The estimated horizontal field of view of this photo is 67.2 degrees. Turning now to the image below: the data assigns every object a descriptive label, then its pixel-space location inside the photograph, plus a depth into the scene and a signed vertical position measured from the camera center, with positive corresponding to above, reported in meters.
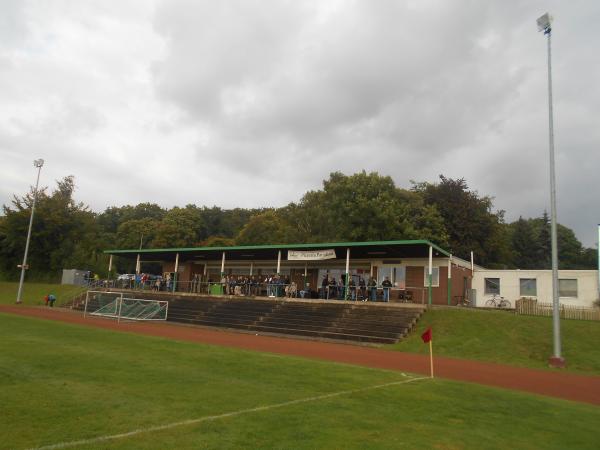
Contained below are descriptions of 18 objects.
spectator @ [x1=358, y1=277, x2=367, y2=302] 24.63 +0.26
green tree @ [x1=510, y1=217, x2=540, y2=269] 58.91 +7.84
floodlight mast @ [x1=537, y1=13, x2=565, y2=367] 15.17 +3.39
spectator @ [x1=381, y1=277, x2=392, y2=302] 23.86 +0.50
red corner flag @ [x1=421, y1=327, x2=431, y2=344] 10.70 -0.82
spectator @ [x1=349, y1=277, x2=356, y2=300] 24.70 +0.25
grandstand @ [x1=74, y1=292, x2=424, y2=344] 19.69 -1.21
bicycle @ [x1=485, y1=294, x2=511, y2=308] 27.81 +0.18
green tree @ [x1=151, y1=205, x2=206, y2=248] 70.00 +8.93
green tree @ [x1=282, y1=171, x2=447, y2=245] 40.00 +7.88
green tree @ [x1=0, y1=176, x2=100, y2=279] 46.28 +4.18
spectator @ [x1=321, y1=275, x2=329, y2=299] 26.17 +0.39
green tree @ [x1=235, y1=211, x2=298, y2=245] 58.69 +8.10
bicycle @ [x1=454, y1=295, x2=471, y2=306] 27.01 +0.15
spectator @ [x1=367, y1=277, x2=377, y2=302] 23.88 +0.47
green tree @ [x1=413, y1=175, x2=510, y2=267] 41.34 +7.66
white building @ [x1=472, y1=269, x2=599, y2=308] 25.80 +1.34
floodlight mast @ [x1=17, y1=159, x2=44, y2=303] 35.25 +8.80
